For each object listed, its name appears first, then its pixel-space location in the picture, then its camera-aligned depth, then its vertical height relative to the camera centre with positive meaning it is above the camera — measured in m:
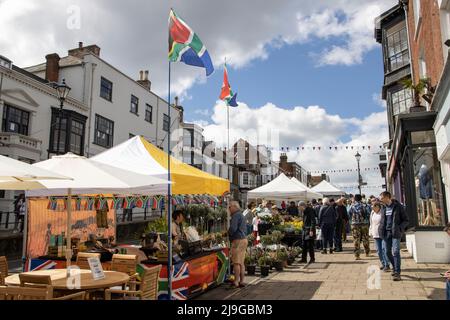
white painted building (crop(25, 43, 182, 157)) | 24.05 +8.87
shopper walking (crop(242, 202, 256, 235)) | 14.45 +0.06
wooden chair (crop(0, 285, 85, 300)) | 3.98 -0.74
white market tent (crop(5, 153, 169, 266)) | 6.01 +0.74
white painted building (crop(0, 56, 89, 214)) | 18.22 +5.65
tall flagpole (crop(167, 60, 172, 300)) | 6.29 -0.62
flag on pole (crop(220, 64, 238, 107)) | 12.48 +4.15
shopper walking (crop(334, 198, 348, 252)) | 14.49 -0.21
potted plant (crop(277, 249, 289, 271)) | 10.42 -1.07
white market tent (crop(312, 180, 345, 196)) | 21.38 +1.71
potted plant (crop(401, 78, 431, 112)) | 11.41 +3.95
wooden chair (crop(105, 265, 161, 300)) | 5.30 -0.99
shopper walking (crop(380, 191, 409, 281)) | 8.12 -0.20
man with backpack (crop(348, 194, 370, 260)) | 11.27 -0.23
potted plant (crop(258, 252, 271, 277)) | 9.42 -1.18
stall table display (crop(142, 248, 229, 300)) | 6.61 -1.04
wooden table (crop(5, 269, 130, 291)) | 5.01 -0.83
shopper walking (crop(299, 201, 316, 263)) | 11.62 -0.38
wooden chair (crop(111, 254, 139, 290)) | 6.50 -0.75
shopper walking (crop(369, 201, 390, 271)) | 9.15 -0.33
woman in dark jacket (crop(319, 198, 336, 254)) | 13.41 -0.01
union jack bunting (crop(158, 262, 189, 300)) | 6.53 -1.09
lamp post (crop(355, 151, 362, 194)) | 26.99 +4.41
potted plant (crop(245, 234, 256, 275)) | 9.77 -1.11
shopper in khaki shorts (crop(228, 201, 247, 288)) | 8.11 -0.46
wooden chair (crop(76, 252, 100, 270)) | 6.83 -0.74
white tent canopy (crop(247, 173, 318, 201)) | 15.19 +1.13
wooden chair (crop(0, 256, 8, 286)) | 6.13 -0.73
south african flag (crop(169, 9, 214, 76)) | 6.96 +3.30
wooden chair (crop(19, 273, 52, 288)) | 4.46 -0.69
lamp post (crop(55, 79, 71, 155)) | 12.68 +4.44
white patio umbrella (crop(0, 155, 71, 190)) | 4.93 +0.67
